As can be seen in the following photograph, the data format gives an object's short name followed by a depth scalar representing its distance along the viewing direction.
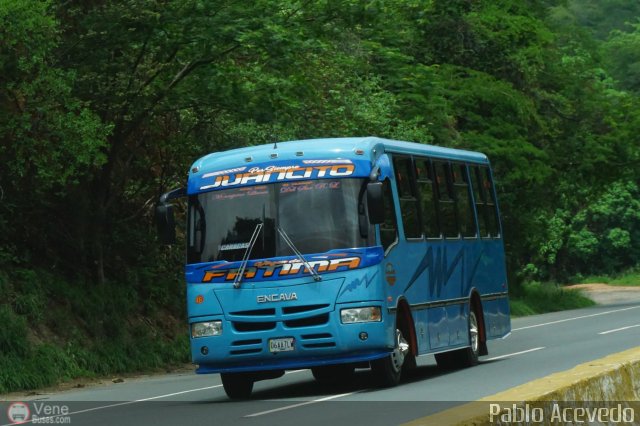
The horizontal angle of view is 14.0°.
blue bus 30.79
